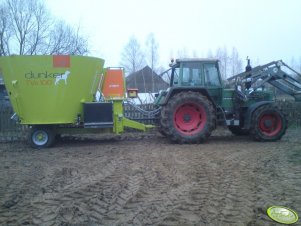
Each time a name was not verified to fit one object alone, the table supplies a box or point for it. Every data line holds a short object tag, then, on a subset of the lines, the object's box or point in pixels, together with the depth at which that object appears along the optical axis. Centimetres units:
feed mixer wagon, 879
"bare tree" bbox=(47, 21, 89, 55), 2839
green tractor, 923
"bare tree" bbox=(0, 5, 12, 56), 2809
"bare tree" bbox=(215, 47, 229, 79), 3907
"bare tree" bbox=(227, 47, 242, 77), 4288
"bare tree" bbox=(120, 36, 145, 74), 4194
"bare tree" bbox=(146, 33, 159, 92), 3891
